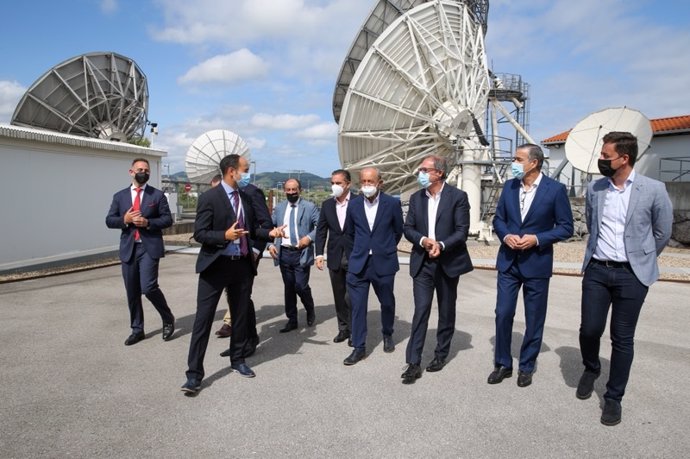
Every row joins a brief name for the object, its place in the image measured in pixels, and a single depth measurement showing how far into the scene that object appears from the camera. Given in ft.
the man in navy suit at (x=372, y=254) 16.78
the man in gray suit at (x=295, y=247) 20.22
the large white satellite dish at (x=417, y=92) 49.65
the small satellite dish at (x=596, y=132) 52.54
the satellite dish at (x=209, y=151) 88.22
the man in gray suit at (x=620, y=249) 12.07
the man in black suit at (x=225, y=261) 13.56
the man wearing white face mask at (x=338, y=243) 18.75
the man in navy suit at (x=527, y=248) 13.87
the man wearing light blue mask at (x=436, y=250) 15.03
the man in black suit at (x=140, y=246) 18.21
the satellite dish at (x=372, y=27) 51.60
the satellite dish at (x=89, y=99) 48.21
